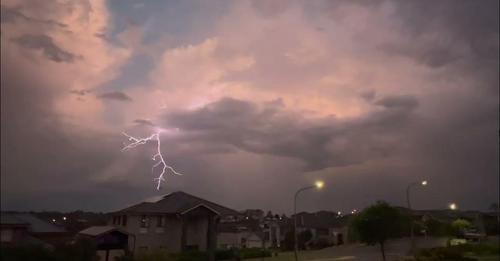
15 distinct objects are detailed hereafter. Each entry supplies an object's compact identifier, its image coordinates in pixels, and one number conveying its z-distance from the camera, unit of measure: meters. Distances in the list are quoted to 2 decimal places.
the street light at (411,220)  50.27
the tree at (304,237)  88.96
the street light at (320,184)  41.03
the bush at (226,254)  50.75
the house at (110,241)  42.28
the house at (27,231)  25.97
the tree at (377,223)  44.41
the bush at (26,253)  23.44
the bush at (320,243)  87.87
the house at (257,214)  105.84
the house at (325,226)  95.76
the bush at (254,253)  56.62
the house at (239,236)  79.57
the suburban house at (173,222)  47.88
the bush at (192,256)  43.80
